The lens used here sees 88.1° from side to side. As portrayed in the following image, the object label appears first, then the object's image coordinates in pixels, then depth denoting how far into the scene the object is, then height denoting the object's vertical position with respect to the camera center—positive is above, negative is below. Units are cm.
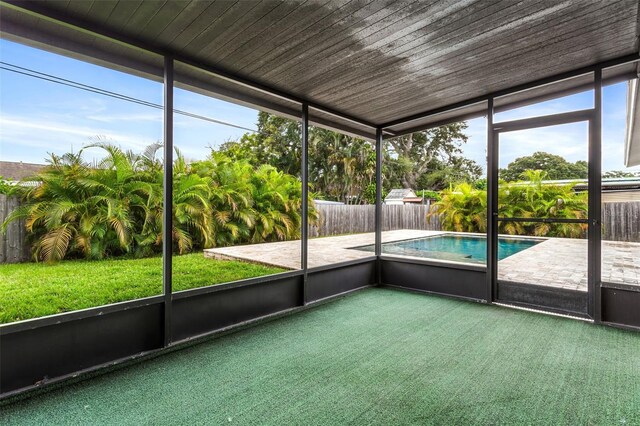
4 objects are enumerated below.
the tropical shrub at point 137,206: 430 +13
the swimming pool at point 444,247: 680 -76
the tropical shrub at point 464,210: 800 +10
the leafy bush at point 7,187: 410 +33
